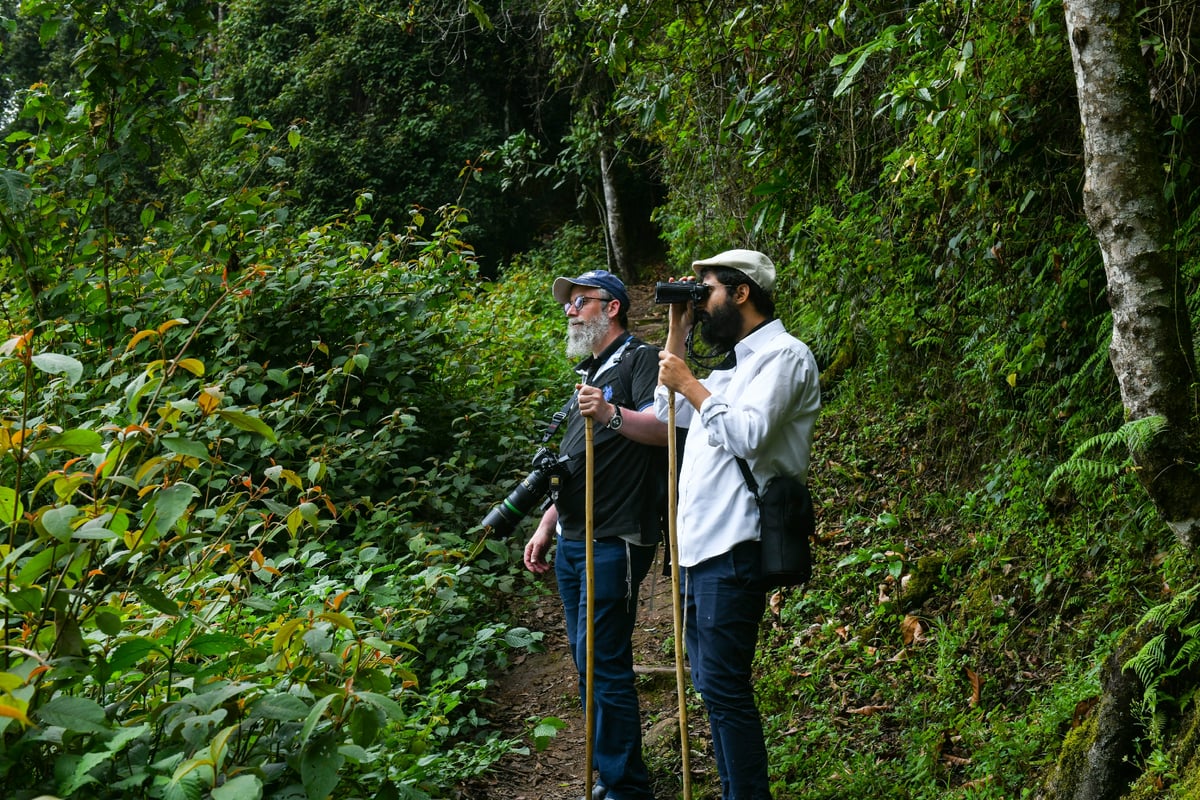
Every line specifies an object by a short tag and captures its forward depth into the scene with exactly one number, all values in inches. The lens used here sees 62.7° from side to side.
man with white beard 164.7
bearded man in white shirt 137.6
